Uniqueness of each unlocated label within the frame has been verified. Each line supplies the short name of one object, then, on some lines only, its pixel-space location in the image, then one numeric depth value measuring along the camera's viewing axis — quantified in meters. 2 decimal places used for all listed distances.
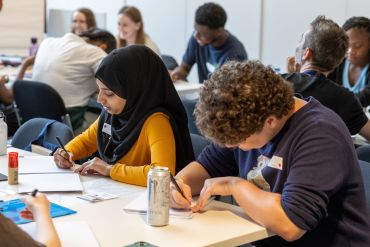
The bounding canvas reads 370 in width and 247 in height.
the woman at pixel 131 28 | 5.38
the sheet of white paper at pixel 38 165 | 2.34
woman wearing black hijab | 2.42
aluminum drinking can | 1.69
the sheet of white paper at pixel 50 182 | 2.07
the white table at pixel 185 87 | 4.63
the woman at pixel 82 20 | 6.13
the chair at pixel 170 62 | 5.53
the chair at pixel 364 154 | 2.48
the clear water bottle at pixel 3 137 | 2.64
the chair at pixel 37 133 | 2.84
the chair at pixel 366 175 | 1.95
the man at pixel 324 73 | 2.60
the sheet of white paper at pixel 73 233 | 1.55
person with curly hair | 1.64
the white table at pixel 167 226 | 1.61
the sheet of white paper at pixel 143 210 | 1.81
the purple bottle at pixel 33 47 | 6.06
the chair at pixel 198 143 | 2.55
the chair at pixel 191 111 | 3.39
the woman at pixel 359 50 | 4.18
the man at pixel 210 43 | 4.89
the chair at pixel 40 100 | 3.82
